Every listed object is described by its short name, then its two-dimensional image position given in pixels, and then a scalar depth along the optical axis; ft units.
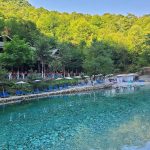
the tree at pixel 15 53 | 58.19
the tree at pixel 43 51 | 68.14
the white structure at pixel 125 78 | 86.70
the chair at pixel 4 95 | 47.39
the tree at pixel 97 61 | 75.70
